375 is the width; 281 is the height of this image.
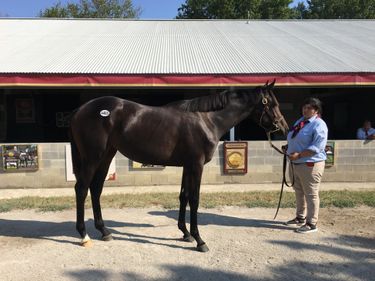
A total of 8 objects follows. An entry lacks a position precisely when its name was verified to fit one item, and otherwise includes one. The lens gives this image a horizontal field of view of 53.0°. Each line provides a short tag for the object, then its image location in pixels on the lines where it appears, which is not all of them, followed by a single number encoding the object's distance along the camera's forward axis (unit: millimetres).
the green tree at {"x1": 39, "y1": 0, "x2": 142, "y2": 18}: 35406
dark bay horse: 4473
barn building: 8273
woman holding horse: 4789
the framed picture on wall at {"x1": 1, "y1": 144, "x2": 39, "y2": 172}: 7930
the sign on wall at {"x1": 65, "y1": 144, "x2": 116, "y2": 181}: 7989
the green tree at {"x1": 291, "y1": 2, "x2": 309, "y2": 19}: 41997
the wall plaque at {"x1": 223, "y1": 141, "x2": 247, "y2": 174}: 8227
